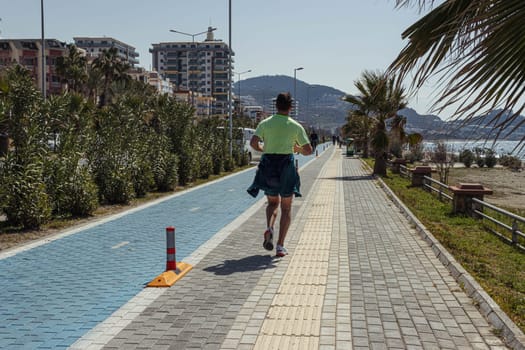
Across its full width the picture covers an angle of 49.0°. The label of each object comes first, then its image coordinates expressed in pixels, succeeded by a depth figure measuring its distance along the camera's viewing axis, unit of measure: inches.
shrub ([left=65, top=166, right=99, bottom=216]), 434.0
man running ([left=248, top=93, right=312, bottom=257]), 271.9
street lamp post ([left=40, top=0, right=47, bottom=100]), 1124.0
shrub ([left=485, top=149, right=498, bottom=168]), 2065.7
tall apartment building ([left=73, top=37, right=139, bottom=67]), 6641.2
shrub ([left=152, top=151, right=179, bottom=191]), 641.0
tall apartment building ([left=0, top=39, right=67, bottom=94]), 3157.0
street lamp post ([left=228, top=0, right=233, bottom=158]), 1244.5
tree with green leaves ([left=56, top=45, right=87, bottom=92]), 2266.2
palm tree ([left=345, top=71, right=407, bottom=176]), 1013.8
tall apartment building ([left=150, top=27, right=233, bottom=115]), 6584.6
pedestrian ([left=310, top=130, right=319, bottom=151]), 2054.9
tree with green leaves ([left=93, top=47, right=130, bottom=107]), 2409.0
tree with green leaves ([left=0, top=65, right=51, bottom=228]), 369.7
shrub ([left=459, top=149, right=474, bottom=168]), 2089.4
